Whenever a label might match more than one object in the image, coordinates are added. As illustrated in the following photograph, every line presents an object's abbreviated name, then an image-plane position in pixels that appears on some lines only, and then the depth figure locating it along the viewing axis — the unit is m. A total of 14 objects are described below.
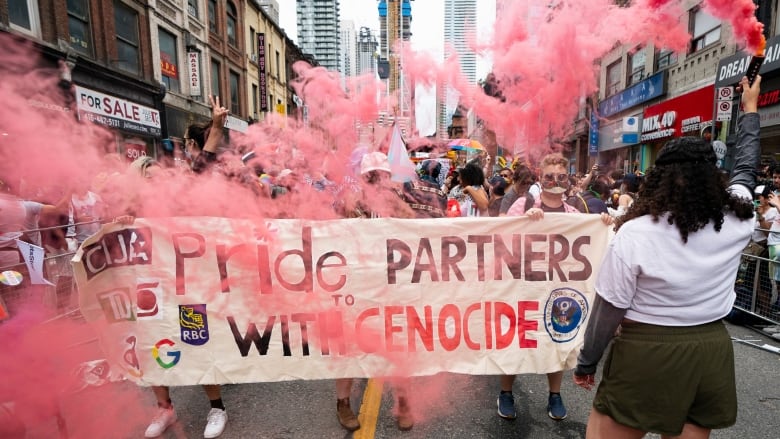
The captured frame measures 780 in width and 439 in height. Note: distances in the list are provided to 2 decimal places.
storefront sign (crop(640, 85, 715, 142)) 13.92
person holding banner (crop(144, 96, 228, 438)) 3.20
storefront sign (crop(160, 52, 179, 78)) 18.20
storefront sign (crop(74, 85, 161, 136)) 12.80
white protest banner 3.21
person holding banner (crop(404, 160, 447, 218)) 3.83
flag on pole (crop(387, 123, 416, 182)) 4.57
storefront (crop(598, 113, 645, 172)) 18.94
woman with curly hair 1.88
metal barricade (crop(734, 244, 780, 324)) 5.21
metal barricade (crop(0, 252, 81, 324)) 3.24
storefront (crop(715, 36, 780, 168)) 11.22
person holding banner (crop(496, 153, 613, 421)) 3.30
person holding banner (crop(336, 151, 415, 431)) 3.71
